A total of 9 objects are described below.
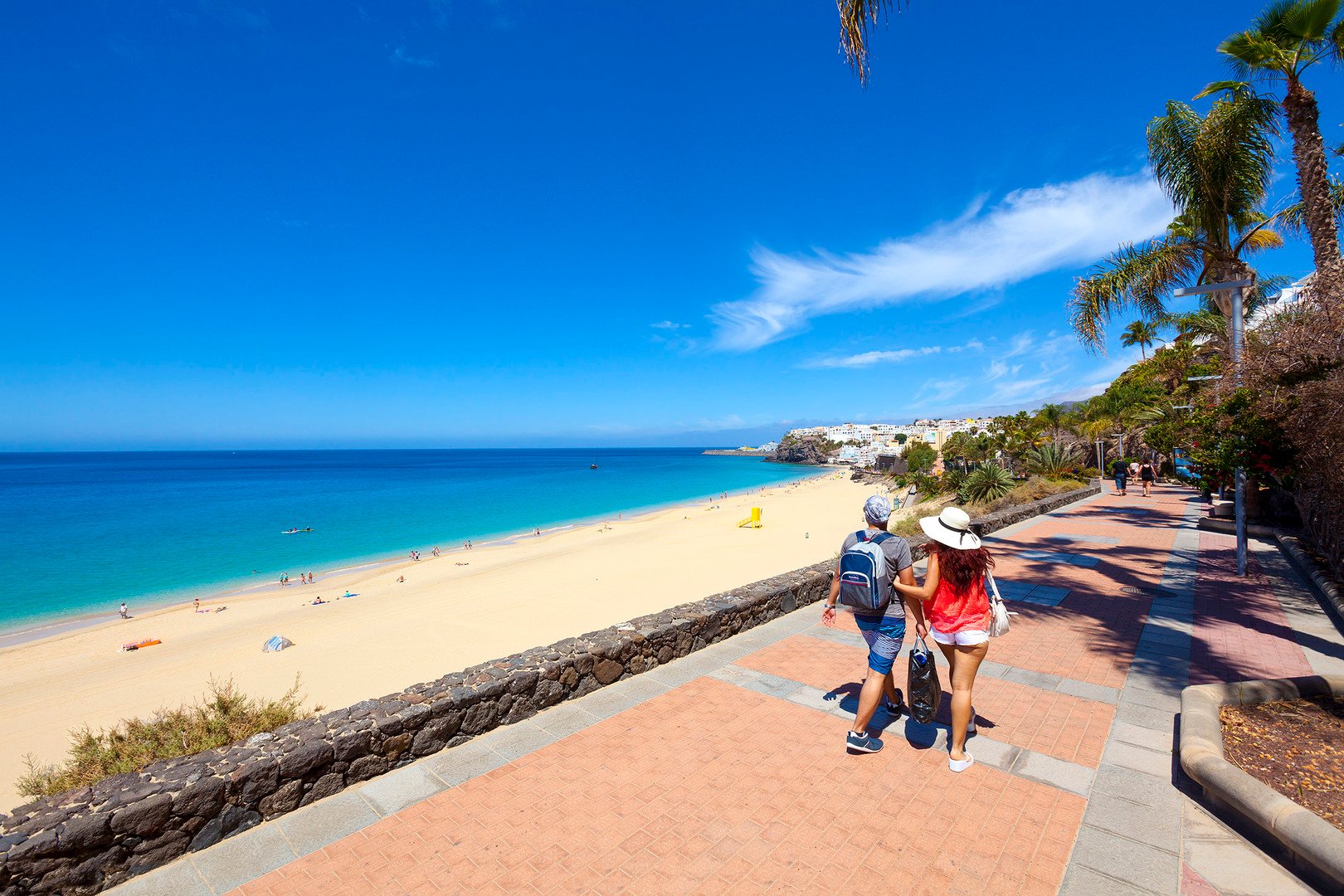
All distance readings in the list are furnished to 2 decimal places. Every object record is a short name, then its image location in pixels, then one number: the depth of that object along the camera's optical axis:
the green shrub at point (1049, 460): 22.69
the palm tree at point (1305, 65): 8.14
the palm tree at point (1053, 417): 30.42
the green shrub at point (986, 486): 19.58
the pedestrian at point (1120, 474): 19.95
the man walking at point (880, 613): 3.77
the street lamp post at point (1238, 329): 7.61
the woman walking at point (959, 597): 3.61
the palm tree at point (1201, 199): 10.17
